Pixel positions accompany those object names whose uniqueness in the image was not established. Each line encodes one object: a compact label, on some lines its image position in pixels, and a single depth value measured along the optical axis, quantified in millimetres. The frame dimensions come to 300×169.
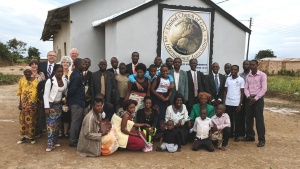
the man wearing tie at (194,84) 6223
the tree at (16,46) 61594
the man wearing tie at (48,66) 5919
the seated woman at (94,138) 4992
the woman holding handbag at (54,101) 5180
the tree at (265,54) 54719
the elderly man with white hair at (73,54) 6184
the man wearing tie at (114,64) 5984
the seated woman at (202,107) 5875
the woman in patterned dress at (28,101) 5477
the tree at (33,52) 61078
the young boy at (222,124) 5697
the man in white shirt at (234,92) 6117
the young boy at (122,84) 5859
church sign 6828
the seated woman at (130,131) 5320
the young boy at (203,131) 5590
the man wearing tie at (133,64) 6059
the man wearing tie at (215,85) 6266
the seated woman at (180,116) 5723
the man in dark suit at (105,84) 5641
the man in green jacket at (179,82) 6059
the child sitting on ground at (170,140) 5439
